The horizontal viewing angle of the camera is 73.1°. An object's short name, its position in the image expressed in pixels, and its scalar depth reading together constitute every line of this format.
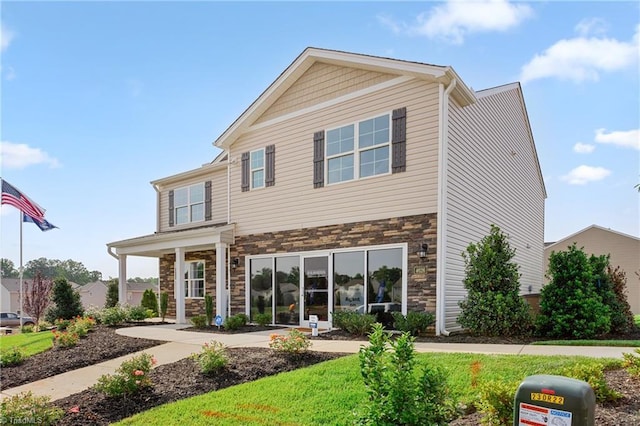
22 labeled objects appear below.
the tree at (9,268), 83.46
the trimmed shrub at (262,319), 12.79
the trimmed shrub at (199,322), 12.92
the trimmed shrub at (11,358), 8.93
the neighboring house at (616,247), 22.91
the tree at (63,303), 17.78
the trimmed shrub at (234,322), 11.98
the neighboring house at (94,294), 53.53
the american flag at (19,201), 16.75
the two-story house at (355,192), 10.16
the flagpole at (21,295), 17.78
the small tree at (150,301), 17.11
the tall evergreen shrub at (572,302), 8.64
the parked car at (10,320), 33.18
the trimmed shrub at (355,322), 9.74
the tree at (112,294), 22.03
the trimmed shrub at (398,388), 3.47
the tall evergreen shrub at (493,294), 8.79
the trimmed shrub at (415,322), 9.44
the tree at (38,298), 18.48
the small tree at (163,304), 15.70
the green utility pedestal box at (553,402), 2.70
